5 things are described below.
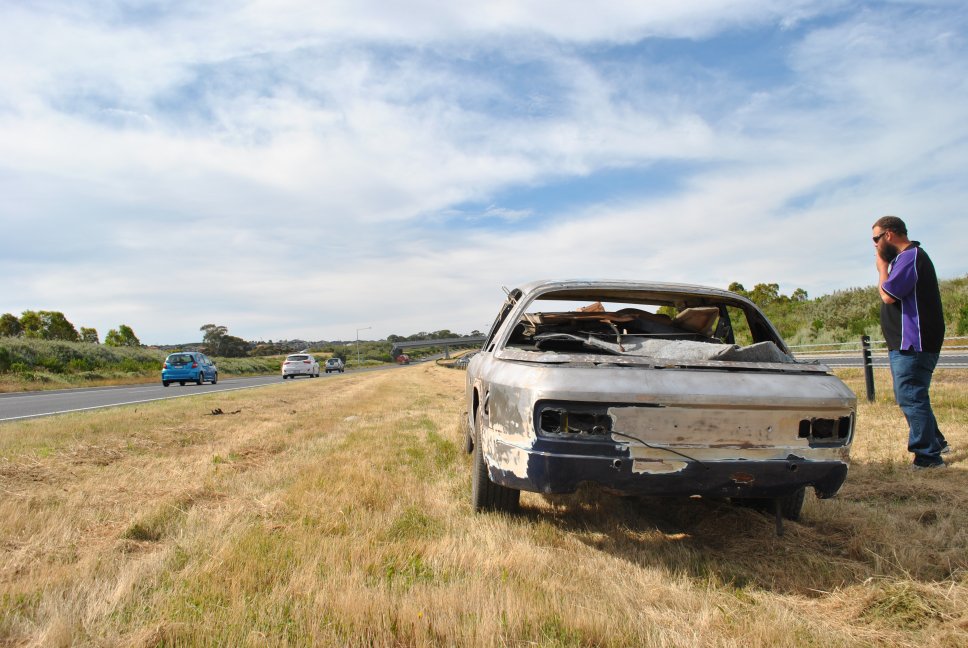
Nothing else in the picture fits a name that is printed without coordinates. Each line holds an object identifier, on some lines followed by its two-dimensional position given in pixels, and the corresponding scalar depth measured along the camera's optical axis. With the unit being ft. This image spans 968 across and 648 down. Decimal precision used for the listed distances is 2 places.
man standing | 15.88
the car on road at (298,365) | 120.26
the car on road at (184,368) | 84.99
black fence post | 28.68
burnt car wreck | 9.21
